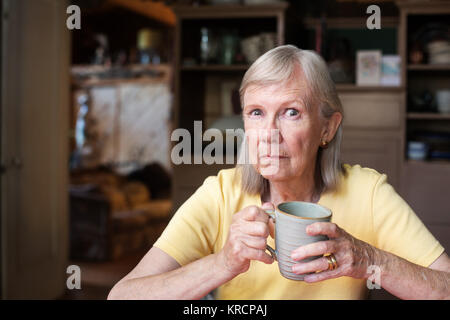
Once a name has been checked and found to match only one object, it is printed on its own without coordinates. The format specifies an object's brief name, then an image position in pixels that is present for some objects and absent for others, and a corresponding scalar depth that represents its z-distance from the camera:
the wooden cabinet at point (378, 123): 2.66
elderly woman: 0.74
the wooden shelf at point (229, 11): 2.48
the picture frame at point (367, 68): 2.64
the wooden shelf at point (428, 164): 2.56
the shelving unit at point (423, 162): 2.53
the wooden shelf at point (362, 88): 2.62
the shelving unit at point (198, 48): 2.49
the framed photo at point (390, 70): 2.64
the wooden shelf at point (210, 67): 2.16
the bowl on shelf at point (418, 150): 2.64
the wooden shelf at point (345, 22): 2.74
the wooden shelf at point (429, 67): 2.57
